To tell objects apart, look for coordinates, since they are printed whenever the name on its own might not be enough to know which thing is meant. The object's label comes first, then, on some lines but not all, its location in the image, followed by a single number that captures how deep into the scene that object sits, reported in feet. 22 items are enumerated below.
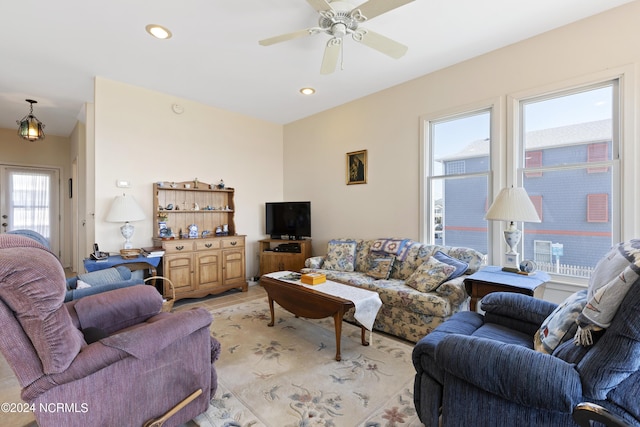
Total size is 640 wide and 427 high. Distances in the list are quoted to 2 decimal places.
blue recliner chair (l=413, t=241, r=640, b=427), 3.26
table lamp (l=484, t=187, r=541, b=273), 7.71
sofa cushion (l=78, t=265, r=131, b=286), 7.67
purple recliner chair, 3.62
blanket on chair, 3.40
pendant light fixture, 12.69
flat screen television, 15.16
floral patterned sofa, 8.47
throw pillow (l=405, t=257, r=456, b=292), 8.98
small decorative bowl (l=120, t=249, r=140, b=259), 10.77
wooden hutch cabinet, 12.26
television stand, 14.55
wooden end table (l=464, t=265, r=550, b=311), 7.09
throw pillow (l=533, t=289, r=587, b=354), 4.27
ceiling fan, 6.25
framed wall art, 13.46
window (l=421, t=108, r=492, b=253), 10.24
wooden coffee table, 7.69
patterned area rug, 5.66
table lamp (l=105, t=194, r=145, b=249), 10.87
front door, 17.62
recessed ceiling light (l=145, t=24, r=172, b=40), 8.09
